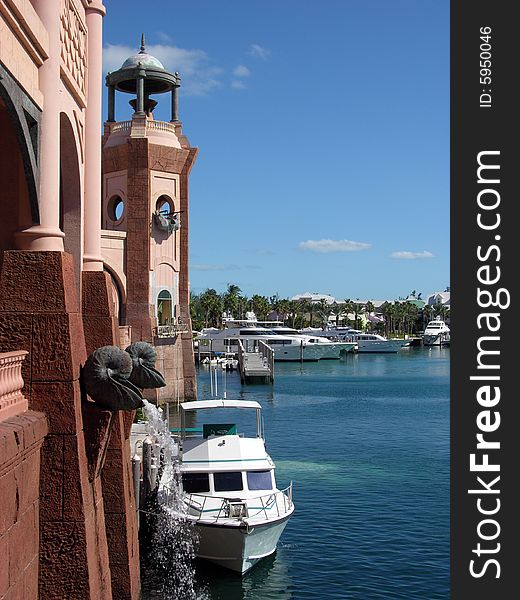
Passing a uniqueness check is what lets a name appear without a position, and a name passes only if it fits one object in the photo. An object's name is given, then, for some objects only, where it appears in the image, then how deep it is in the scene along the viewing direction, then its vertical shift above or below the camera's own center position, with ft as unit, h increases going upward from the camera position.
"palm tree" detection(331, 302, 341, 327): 608.19 -1.57
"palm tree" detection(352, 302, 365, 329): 578.49 -1.64
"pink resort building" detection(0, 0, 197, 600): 30.37 -0.75
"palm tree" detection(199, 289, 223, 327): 451.94 -0.30
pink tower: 148.36 +18.21
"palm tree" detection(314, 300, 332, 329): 565.82 -2.85
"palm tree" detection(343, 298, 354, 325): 603.26 -0.05
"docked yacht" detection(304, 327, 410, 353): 418.10 -18.02
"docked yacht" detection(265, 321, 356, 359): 354.13 -16.55
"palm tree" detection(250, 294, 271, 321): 503.20 +2.03
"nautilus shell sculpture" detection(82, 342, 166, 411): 34.42 -3.13
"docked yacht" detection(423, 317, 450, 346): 491.72 -18.13
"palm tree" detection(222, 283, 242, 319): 488.02 +5.56
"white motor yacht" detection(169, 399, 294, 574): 63.16 -16.23
